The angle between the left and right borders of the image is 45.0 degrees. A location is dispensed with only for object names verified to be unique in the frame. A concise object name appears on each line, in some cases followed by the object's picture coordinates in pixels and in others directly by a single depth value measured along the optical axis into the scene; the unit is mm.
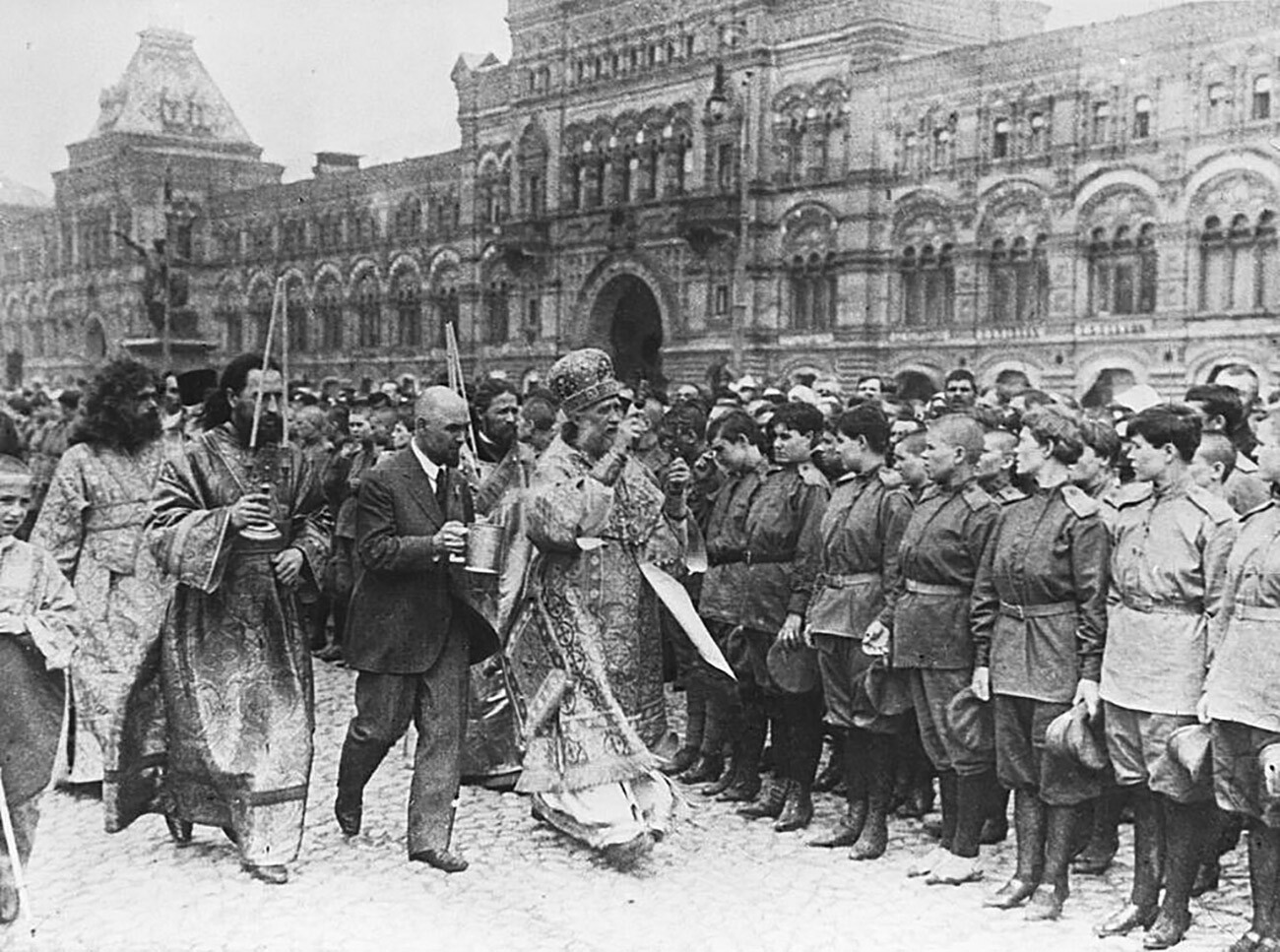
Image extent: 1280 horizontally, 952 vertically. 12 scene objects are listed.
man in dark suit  6566
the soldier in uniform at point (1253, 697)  5355
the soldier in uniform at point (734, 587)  8016
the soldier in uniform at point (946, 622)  6559
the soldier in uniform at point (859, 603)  7020
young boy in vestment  5473
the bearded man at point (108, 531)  7520
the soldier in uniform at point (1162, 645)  5711
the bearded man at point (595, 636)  6672
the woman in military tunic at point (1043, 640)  6082
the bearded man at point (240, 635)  6438
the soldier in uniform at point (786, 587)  7543
